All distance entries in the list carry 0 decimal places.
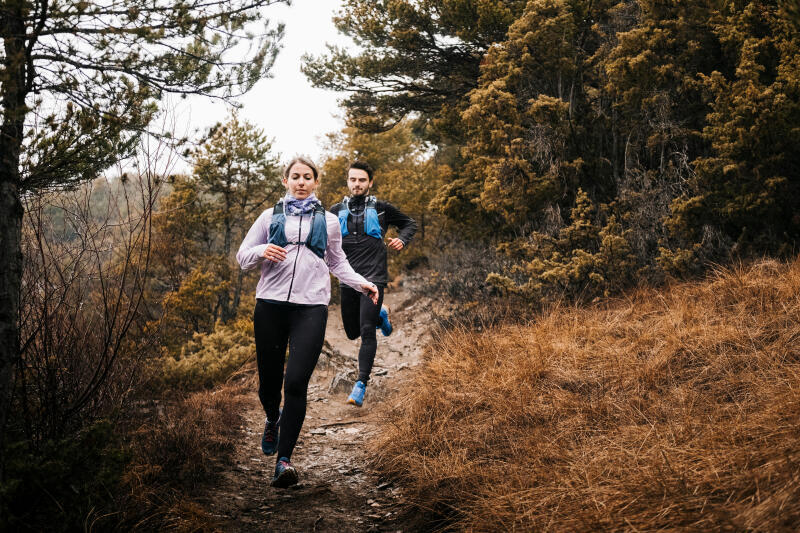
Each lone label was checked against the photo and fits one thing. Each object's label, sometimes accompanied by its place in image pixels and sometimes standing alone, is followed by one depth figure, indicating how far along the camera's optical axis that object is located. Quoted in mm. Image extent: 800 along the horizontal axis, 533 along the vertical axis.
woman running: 3268
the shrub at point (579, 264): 6930
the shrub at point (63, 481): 2107
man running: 5059
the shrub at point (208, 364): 6875
